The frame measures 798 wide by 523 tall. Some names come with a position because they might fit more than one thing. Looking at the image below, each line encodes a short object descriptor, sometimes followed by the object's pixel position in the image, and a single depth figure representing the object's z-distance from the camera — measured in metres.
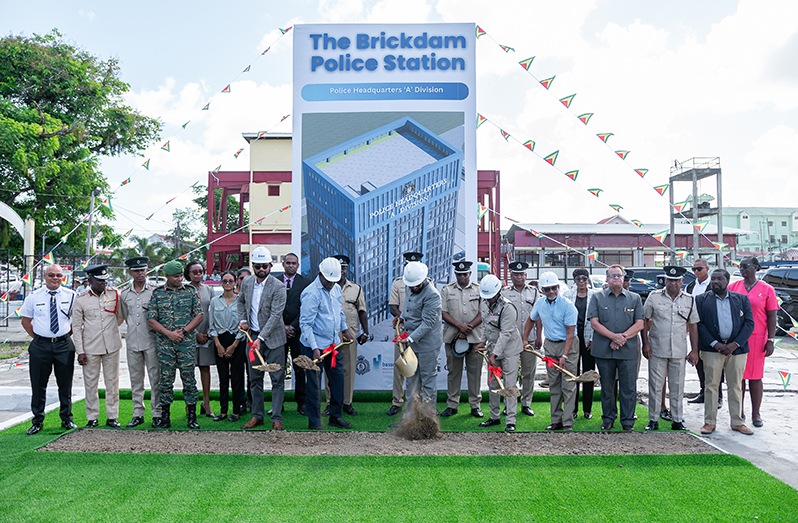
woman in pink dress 5.80
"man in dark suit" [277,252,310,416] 5.91
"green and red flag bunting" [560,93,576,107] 7.49
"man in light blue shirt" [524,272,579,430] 5.46
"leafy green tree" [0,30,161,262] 18.22
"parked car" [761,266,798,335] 13.38
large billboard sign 7.19
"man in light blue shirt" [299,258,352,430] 5.38
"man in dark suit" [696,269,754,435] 5.52
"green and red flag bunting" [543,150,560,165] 7.64
